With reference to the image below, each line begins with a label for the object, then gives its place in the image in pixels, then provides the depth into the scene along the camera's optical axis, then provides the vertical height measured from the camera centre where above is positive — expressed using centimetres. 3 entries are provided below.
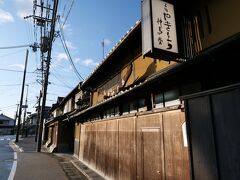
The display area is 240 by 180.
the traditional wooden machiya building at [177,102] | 363 +68
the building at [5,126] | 9106 +235
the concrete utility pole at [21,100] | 3841 +567
